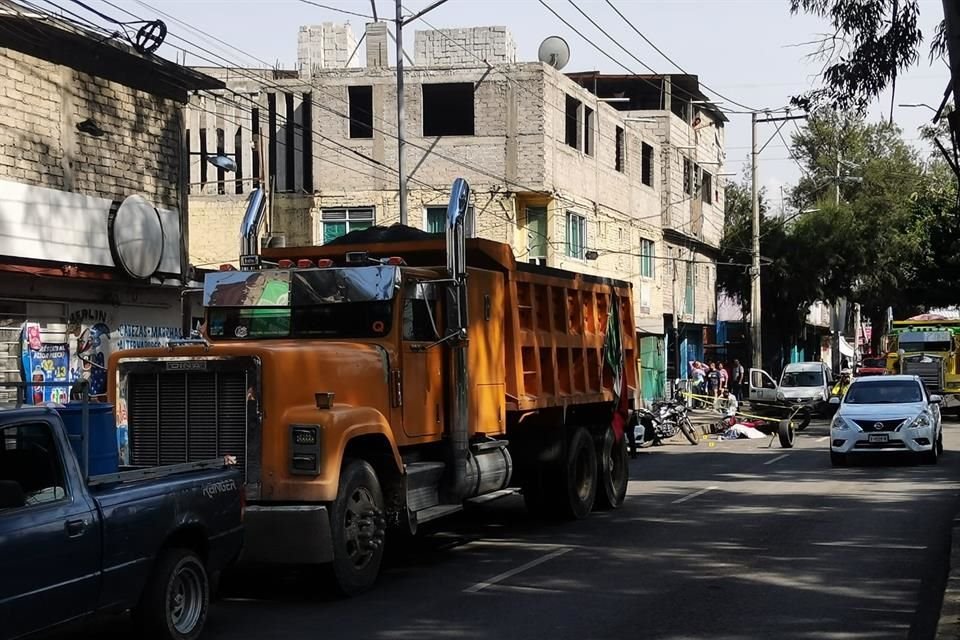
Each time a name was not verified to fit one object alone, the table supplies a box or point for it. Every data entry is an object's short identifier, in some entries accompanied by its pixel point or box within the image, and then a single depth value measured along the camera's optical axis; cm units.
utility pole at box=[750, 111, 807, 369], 4728
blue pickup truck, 736
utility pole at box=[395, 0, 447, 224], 2884
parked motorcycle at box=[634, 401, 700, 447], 3138
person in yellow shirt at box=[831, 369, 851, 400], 4431
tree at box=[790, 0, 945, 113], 1509
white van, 4347
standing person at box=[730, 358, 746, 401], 5484
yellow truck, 4188
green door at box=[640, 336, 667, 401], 4550
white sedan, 2339
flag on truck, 1734
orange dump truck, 1042
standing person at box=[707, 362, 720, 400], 4866
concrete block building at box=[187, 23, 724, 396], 3934
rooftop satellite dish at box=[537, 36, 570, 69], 4434
